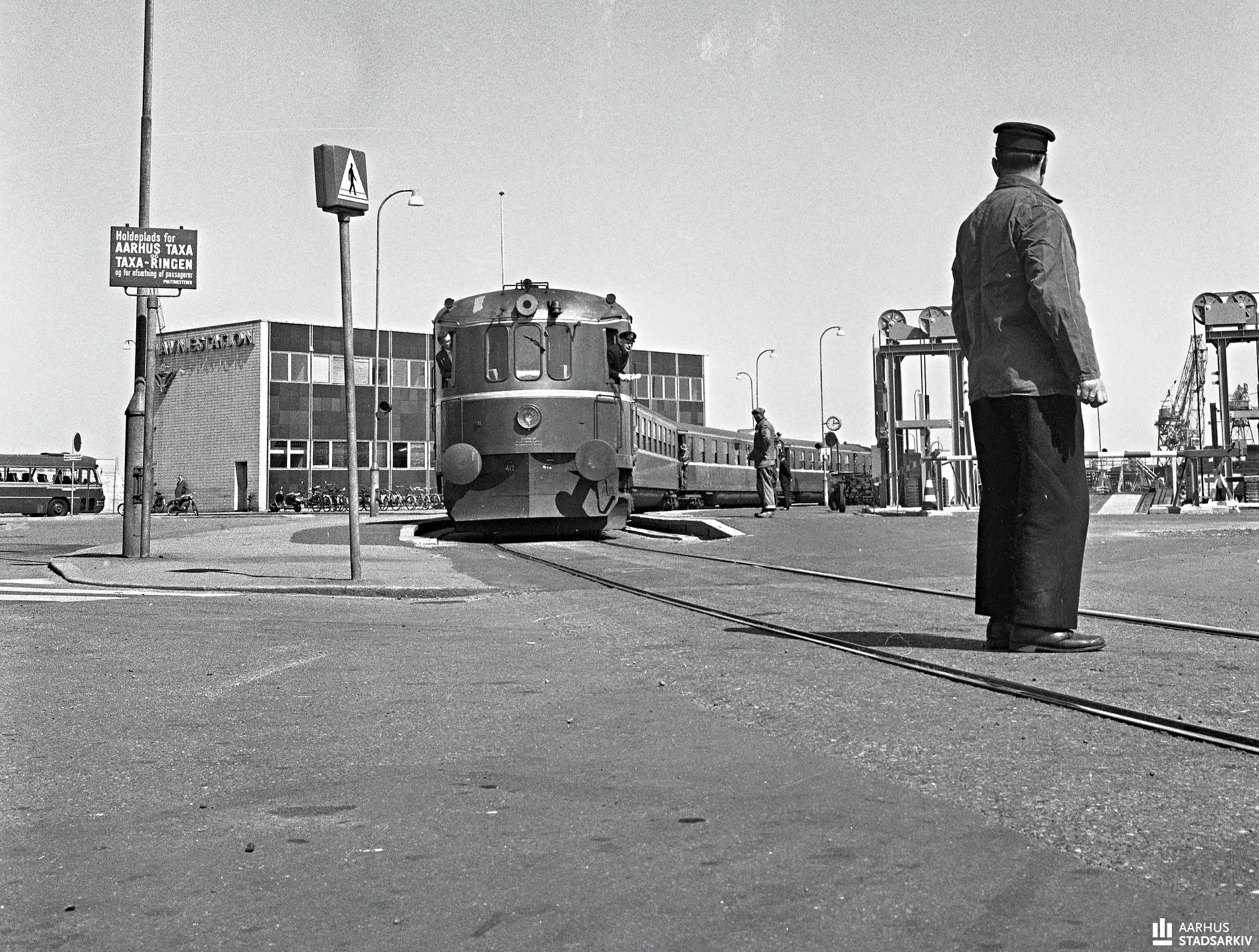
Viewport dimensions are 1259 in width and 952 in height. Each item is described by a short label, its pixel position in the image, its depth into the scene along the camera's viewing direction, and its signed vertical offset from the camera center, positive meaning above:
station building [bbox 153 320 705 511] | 66.12 +5.45
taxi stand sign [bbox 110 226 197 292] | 14.95 +3.09
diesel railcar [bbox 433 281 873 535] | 19.03 +1.51
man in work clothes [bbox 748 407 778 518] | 26.27 +1.13
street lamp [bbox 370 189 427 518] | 45.09 +1.85
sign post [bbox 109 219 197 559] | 14.96 +2.90
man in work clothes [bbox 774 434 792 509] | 39.91 +1.40
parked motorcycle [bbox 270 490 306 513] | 62.58 +0.63
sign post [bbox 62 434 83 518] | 60.44 +2.82
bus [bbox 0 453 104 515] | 58.50 +1.58
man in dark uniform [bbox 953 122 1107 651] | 6.12 +0.42
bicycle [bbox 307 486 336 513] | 62.88 +0.55
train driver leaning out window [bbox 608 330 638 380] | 20.09 +2.52
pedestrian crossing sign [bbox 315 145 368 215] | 11.77 +3.14
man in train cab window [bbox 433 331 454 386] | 19.92 +2.48
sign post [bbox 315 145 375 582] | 11.77 +3.05
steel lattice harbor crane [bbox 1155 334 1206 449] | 40.22 +4.20
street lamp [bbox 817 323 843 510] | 44.55 +1.73
